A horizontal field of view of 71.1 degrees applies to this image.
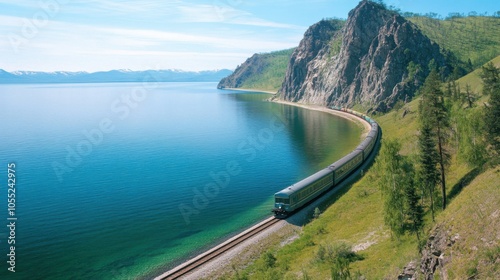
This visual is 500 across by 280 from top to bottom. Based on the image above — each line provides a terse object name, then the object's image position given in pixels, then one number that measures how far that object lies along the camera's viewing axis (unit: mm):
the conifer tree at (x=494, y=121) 38156
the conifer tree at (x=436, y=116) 40812
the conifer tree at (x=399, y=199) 34750
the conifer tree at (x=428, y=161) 38875
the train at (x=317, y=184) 50469
